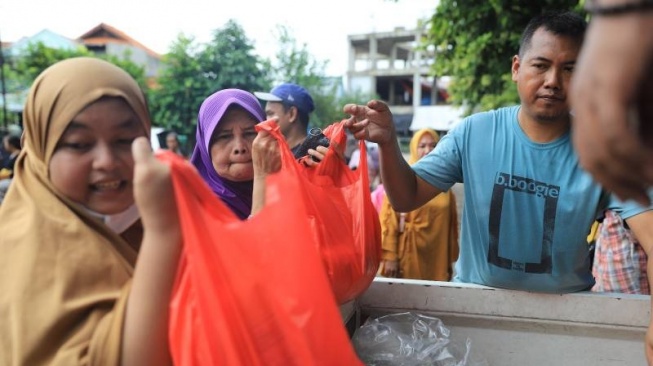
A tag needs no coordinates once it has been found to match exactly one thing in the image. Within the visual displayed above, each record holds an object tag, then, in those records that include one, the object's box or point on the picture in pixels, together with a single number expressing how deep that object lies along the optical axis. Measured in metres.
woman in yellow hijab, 3.79
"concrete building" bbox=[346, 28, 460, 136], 38.91
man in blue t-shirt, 1.72
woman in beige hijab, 0.86
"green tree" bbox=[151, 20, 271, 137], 17.27
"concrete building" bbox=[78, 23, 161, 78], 35.03
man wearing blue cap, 3.69
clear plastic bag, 1.55
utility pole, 10.63
